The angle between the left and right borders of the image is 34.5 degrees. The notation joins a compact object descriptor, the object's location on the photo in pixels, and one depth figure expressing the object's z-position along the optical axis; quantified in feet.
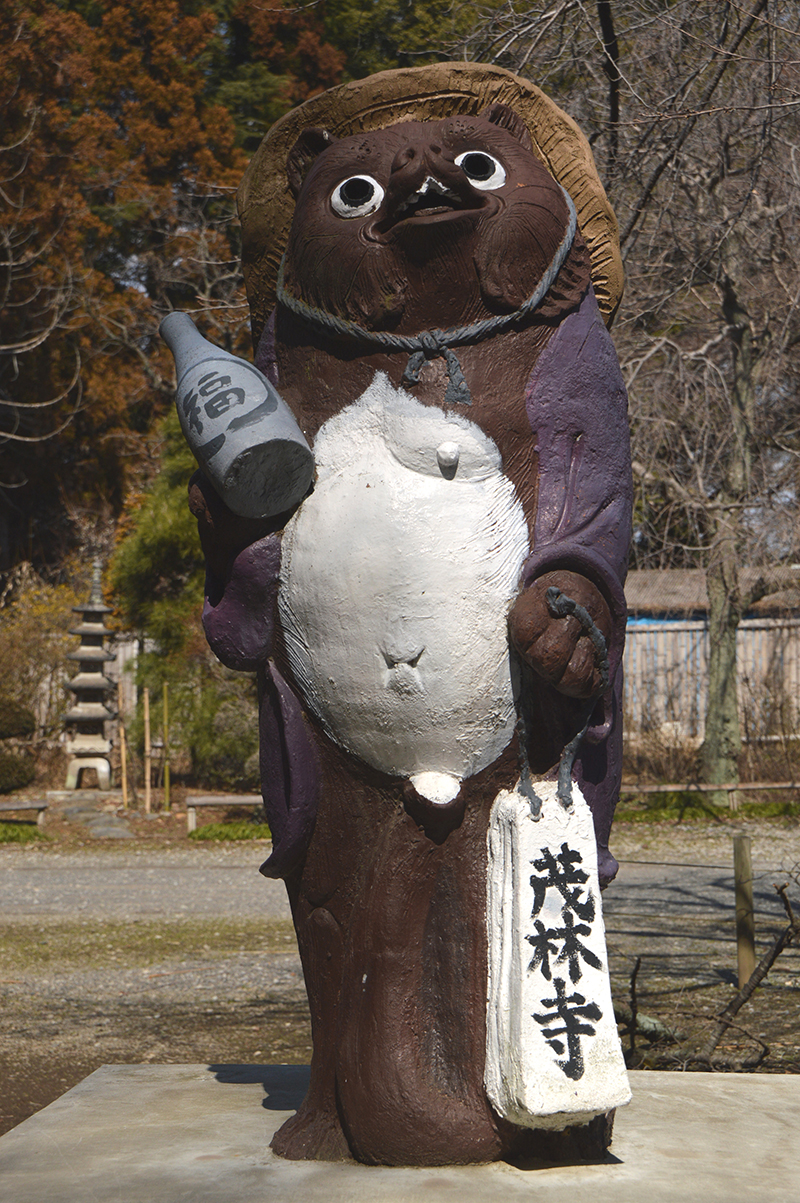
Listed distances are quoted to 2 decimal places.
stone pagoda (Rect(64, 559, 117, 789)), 40.96
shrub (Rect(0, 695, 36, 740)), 40.91
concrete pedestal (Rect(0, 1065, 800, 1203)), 8.88
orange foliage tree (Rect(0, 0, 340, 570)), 52.08
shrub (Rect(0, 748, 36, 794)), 40.68
